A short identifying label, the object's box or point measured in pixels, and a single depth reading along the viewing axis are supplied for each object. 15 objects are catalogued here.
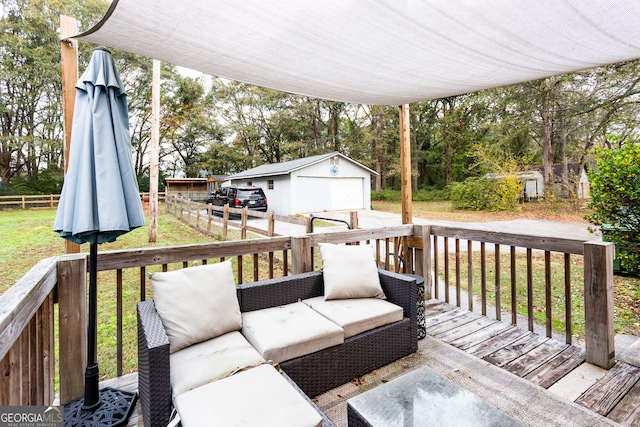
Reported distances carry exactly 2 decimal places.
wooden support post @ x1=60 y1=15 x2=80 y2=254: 1.84
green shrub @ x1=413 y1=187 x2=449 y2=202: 22.30
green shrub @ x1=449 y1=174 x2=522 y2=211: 13.56
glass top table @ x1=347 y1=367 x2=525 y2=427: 1.18
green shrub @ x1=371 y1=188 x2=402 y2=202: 22.27
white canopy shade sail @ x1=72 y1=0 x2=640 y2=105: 1.71
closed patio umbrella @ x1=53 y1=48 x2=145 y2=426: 1.58
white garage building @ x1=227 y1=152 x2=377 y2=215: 14.74
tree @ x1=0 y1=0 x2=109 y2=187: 17.64
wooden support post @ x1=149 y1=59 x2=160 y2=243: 8.06
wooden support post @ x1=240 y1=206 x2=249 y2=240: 6.39
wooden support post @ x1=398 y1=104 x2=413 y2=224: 3.74
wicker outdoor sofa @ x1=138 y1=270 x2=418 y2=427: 1.48
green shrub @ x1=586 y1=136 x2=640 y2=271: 3.60
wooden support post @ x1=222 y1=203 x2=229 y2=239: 7.37
